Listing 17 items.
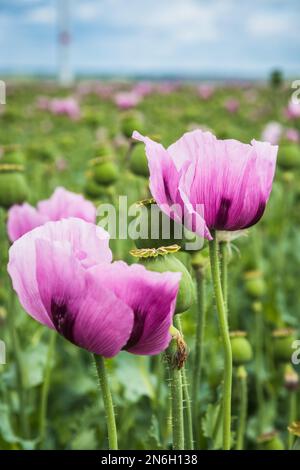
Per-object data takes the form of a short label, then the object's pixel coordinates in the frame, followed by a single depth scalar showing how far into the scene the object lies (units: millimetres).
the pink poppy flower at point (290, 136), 1670
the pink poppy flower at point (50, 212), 836
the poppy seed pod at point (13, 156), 1326
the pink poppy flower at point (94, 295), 448
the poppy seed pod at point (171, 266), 492
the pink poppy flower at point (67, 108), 3488
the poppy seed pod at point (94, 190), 1353
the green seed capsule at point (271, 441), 835
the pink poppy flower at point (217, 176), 511
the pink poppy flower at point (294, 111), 2734
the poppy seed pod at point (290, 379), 1036
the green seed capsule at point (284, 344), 1022
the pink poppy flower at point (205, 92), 5152
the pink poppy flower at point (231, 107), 4262
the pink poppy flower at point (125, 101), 2604
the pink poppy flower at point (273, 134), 2087
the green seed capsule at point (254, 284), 1293
